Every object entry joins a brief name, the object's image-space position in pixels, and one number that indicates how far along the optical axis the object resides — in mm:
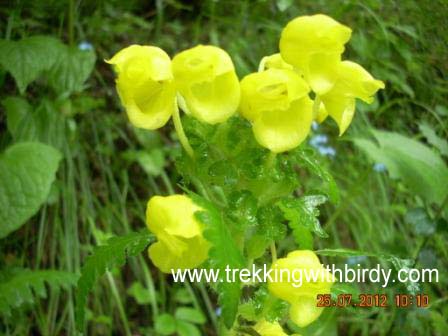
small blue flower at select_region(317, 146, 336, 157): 505
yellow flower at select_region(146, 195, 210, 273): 160
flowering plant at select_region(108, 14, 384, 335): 165
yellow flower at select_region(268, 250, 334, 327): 173
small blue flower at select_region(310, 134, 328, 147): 565
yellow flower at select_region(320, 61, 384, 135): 177
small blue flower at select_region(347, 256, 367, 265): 456
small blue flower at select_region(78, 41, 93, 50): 481
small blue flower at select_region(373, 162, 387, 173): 489
